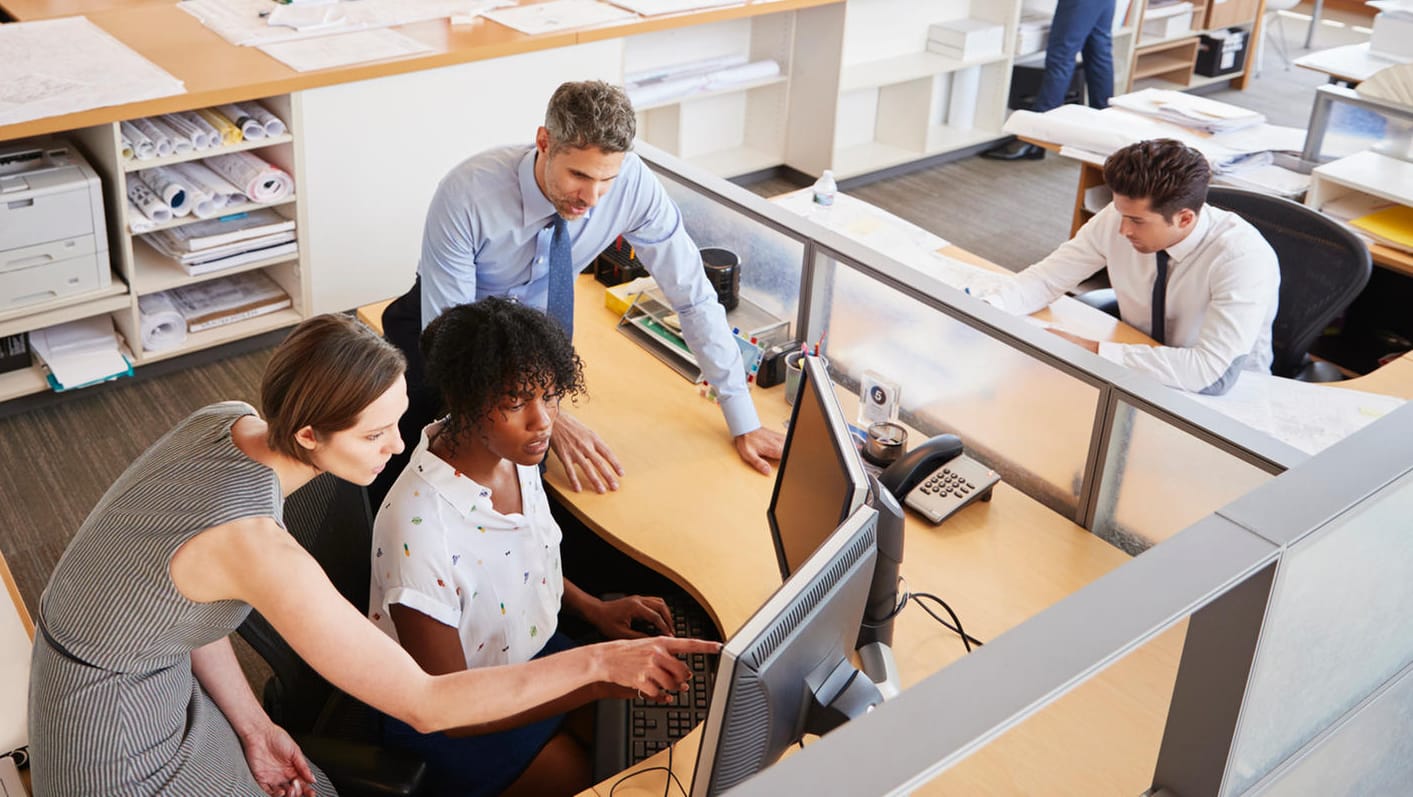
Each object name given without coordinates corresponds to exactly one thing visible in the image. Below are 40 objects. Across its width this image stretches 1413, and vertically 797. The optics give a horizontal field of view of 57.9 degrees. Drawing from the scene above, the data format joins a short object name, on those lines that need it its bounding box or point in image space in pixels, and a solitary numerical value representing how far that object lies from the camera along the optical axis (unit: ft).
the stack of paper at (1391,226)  11.57
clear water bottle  12.03
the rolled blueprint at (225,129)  11.94
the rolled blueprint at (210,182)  11.99
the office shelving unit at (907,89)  17.90
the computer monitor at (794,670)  4.41
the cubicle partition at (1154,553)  3.33
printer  11.11
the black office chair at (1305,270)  9.98
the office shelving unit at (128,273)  11.55
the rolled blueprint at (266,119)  12.28
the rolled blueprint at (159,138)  11.54
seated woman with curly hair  6.15
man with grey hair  7.63
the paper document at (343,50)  12.53
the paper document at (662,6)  14.93
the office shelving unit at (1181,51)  20.80
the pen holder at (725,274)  9.25
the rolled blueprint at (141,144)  11.45
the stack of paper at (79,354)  12.08
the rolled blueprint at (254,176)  12.14
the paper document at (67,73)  11.09
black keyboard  6.49
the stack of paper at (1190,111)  13.69
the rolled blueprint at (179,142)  11.66
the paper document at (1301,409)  8.90
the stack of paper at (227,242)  12.09
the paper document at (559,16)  14.16
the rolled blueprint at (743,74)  16.58
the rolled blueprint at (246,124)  12.07
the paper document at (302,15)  13.26
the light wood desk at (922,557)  5.95
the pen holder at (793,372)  8.65
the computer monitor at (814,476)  5.56
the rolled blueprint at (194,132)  11.76
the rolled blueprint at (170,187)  11.70
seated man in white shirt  9.46
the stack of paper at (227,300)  12.84
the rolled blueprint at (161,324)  12.45
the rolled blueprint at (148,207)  11.68
